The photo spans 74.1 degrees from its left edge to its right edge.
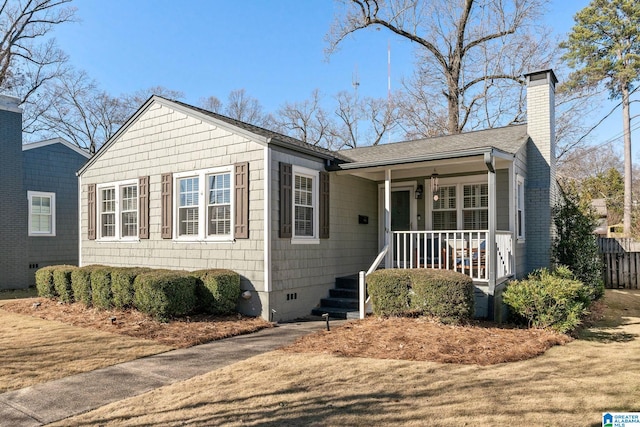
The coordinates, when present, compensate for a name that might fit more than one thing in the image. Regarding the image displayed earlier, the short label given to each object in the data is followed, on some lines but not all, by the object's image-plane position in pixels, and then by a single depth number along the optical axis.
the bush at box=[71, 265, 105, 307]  9.73
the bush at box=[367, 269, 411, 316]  7.59
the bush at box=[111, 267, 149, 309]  8.61
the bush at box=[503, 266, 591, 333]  7.02
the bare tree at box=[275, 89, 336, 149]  32.94
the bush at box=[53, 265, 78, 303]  10.28
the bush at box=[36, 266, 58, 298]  10.88
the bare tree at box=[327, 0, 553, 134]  22.03
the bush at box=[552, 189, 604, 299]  10.10
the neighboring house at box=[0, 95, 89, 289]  13.80
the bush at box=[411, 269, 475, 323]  7.03
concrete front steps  8.75
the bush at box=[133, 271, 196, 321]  7.86
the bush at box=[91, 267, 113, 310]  9.11
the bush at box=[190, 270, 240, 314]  8.12
